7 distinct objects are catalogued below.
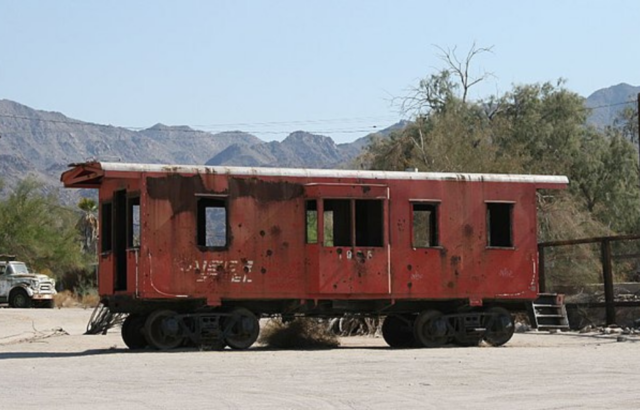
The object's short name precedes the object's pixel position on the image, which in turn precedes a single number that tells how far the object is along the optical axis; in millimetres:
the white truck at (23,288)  51844
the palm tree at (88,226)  82206
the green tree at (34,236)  64000
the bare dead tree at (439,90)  57562
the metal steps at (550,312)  27672
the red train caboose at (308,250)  21609
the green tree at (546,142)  50294
